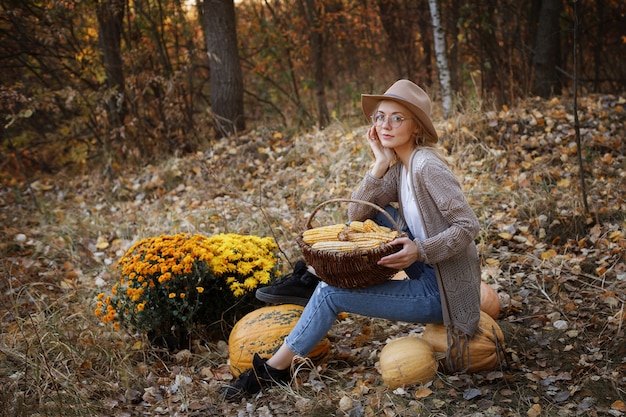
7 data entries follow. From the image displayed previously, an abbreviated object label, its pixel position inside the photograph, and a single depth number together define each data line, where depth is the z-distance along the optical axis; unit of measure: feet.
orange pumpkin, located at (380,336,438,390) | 9.99
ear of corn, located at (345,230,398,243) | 9.54
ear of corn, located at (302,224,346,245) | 9.95
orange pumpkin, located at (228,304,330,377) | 11.21
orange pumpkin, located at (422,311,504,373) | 10.19
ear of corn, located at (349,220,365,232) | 9.97
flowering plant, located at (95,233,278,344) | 12.12
